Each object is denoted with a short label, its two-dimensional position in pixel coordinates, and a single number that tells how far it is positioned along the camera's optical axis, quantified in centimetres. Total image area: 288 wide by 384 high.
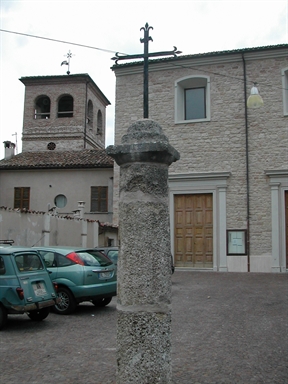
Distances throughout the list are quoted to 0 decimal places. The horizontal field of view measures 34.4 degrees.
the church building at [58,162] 2755
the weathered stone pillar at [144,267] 362
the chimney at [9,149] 3179
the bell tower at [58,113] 3822
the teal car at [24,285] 798
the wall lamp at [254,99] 1603
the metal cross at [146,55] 443
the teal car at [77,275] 978
